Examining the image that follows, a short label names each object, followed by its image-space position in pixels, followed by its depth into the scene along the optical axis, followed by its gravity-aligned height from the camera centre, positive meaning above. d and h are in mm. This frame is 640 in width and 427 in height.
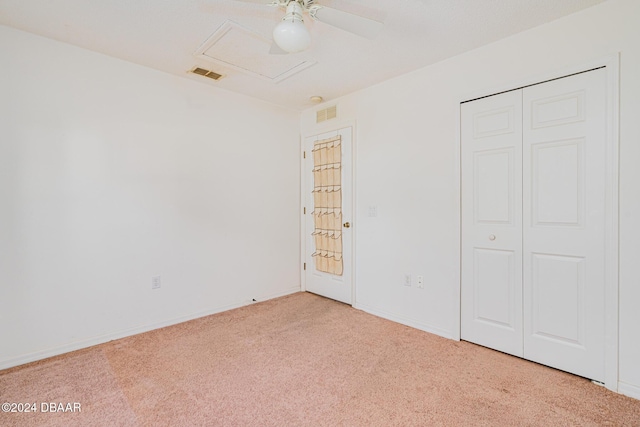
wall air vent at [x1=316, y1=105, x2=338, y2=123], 3617 +1182
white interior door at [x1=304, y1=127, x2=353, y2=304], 3490 -242
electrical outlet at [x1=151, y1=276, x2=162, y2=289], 2848 -692
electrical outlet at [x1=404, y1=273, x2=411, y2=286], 2934 -709
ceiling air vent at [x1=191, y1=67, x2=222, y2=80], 2843 +1342
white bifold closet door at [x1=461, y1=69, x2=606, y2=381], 1962 -118
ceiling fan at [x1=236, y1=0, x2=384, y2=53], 1630 +1052
